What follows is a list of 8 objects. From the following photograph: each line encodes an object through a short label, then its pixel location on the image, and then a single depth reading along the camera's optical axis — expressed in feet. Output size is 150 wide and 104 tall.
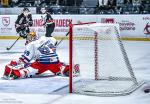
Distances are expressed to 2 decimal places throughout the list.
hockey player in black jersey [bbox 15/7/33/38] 55.21
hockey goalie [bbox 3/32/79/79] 34.58
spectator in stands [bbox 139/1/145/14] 66.17
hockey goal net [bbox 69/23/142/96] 31.50
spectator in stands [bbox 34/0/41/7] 75.86
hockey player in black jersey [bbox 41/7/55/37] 54.31
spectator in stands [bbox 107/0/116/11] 68.64
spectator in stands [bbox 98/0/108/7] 70.42
